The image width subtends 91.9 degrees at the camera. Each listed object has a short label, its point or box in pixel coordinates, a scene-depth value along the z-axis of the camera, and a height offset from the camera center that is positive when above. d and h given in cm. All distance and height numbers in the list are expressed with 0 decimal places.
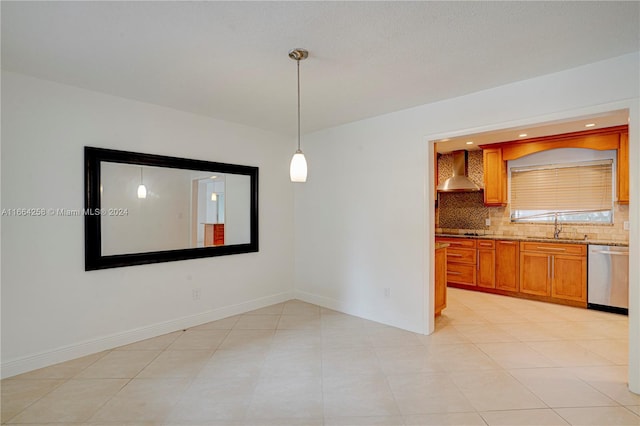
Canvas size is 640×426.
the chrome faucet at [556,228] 496 -26
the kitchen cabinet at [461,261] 532 -87
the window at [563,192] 462 +31
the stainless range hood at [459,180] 564 +60
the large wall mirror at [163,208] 306 +4
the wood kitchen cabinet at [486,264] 509 -87
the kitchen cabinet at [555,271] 434 -87
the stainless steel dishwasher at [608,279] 404 -89
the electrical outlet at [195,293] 378 -100
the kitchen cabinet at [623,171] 423 +57
